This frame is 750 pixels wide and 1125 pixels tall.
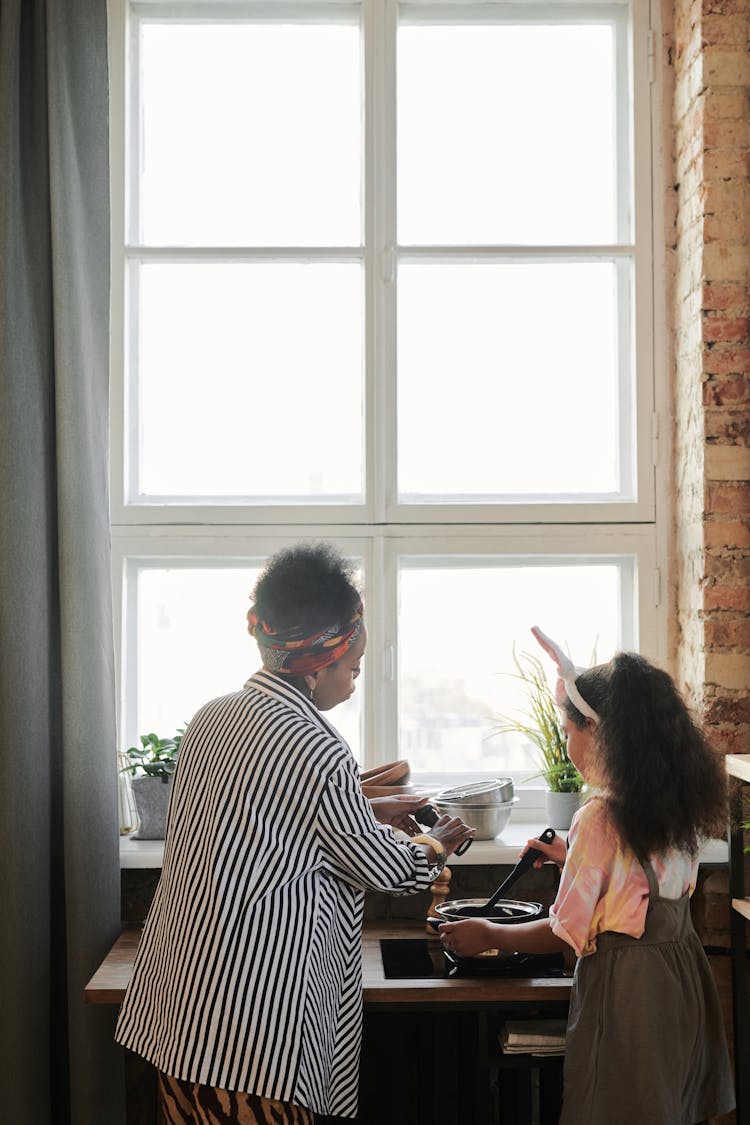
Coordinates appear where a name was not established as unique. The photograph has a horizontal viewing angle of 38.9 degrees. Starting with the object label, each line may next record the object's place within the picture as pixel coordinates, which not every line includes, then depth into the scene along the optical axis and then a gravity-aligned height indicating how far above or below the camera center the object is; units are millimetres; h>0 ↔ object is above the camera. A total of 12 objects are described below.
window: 2652 +559
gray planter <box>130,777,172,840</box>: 2457 -565
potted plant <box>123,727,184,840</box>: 2453 -508
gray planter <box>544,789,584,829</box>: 2479 -584
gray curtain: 2270 -28
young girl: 1786 -621
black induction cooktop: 2002 -784
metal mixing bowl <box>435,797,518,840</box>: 2395 -578
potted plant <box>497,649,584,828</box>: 2490 -431
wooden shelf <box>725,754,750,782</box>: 2121 -426
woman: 1601 -538
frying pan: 2045 -710
